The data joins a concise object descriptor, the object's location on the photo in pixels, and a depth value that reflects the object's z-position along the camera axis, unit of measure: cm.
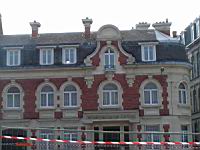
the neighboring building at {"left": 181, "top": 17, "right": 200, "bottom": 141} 4304
